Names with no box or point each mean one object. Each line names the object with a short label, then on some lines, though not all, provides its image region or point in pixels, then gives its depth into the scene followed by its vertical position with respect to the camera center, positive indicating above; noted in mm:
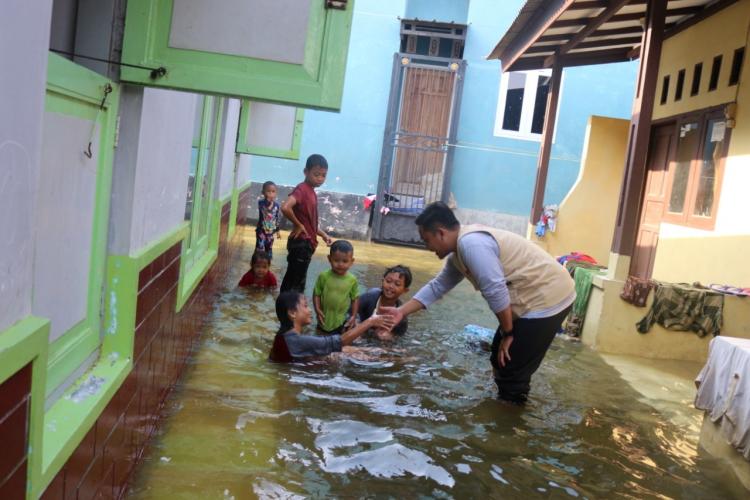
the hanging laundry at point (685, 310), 7879 -926
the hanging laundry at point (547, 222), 13805 -356
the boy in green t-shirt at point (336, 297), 6785 -1074
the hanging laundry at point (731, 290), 7777 -654
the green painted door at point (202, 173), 5879 -132
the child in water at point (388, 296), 6879 -1076
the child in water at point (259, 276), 8828 -1279
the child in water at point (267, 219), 9781 -678
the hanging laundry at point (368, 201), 17562 -483
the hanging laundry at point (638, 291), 8016 -804
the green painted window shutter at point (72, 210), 2441 -242
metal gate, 17406 +991
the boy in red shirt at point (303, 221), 7344 -486
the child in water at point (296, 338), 5633 -1243
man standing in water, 4930 -580
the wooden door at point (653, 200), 10827 +235
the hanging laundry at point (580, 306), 8734 -1126
